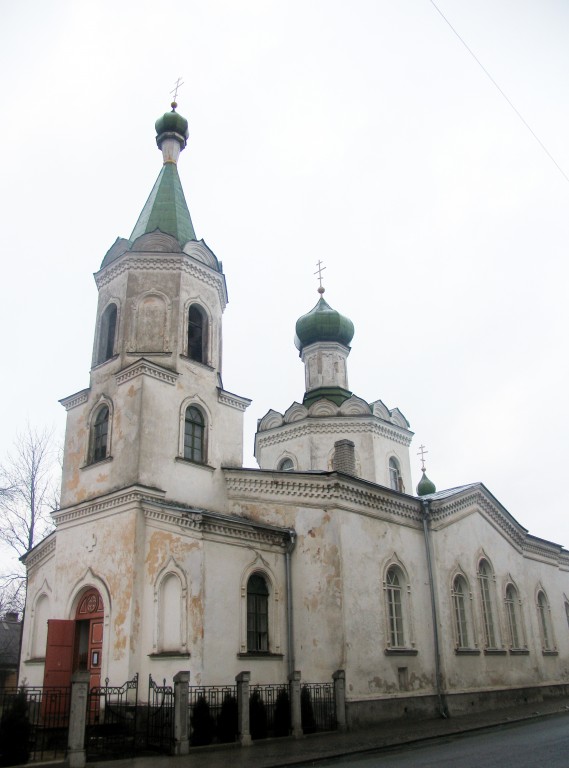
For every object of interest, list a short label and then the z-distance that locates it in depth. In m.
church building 14.61
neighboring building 33.41
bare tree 25.91
